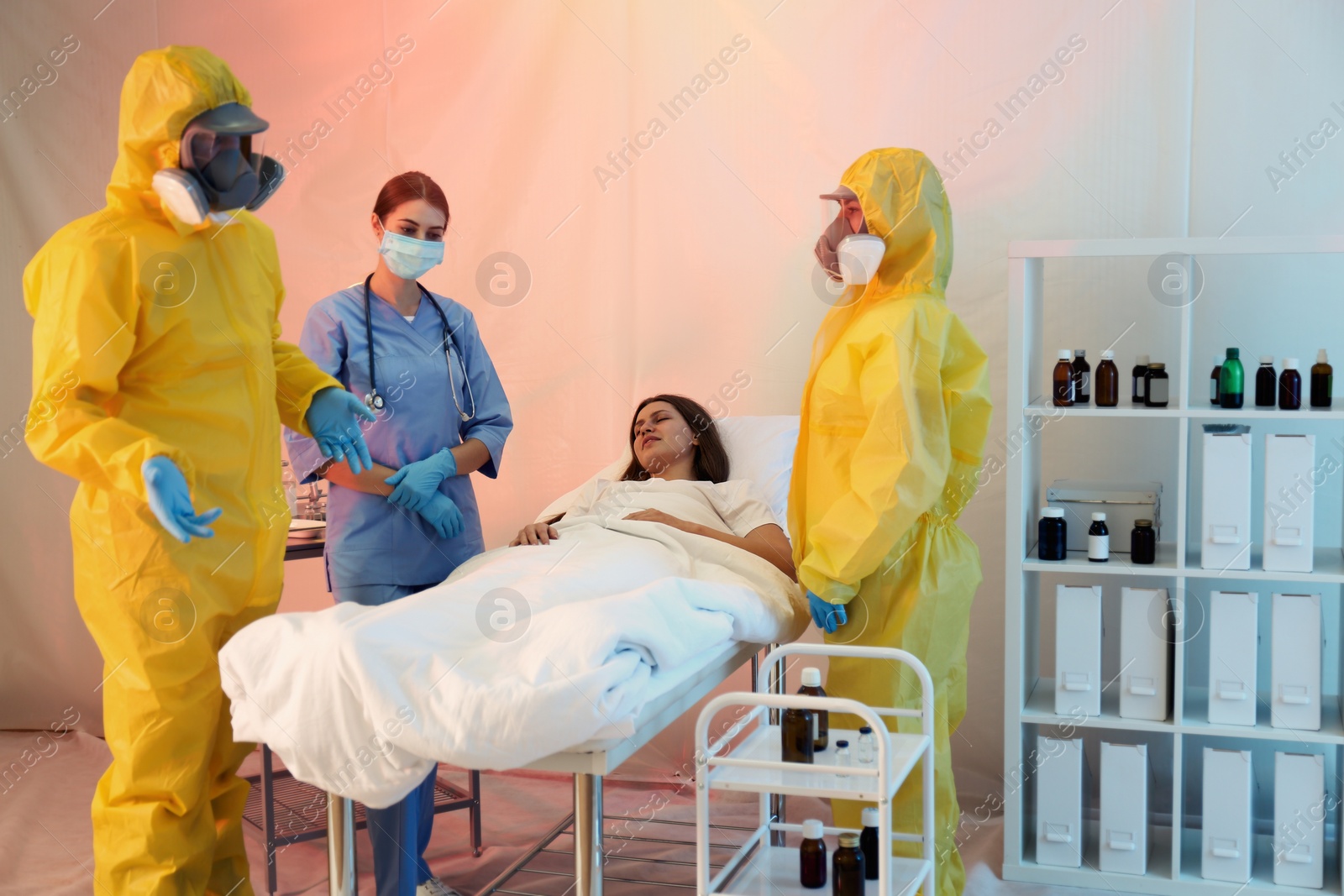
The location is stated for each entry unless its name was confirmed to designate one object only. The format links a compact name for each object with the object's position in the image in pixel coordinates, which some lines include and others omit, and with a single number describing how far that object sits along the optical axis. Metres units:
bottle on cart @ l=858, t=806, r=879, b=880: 1.94
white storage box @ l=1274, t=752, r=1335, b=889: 2.63
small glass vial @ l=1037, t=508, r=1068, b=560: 2.81
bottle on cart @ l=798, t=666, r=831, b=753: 1.93
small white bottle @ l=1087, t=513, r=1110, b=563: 2.75
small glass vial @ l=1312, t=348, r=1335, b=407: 2.65
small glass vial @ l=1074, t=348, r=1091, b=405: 2.84
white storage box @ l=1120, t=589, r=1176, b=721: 2.74
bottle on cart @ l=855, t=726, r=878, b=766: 1.90
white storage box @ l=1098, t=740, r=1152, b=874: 2.74
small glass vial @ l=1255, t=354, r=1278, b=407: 2.69
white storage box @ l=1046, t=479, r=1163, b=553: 2.82
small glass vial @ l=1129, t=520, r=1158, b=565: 2.74
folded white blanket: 1.59
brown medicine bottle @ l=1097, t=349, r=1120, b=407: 2.79
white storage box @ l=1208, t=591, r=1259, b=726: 2.68
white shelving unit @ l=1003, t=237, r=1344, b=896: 2.66
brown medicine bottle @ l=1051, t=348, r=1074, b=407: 2.80
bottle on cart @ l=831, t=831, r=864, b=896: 1.93
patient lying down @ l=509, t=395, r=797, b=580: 2.69
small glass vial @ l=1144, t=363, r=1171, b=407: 2.76
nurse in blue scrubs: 2.51
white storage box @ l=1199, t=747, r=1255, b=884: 2.67
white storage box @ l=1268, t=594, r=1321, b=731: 2.63
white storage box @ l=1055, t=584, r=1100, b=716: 2.79
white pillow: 3.03
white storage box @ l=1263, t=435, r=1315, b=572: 2.62
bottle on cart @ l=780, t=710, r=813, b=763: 1.96
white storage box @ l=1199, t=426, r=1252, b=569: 2.67
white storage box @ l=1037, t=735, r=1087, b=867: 2.80
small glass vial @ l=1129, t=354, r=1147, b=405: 2.80
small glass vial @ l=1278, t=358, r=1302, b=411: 2.64
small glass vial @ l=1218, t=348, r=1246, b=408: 2.69
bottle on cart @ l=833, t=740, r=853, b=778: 1.90
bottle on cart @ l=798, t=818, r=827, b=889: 2.00
